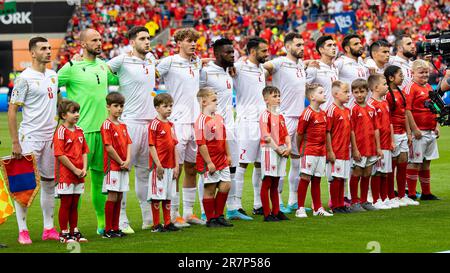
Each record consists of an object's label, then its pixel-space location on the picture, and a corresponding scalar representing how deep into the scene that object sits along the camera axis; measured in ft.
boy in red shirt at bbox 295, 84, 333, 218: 43.27
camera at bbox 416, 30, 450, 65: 42.09
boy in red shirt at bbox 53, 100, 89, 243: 36.32
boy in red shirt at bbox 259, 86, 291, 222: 41.63
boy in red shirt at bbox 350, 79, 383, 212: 45.37
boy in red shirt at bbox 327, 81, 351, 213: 44.11
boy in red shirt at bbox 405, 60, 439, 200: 48.67
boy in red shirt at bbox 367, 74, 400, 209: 46.16
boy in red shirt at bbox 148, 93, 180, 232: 38.86
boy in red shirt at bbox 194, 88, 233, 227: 40.22
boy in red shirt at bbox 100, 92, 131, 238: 37.68
